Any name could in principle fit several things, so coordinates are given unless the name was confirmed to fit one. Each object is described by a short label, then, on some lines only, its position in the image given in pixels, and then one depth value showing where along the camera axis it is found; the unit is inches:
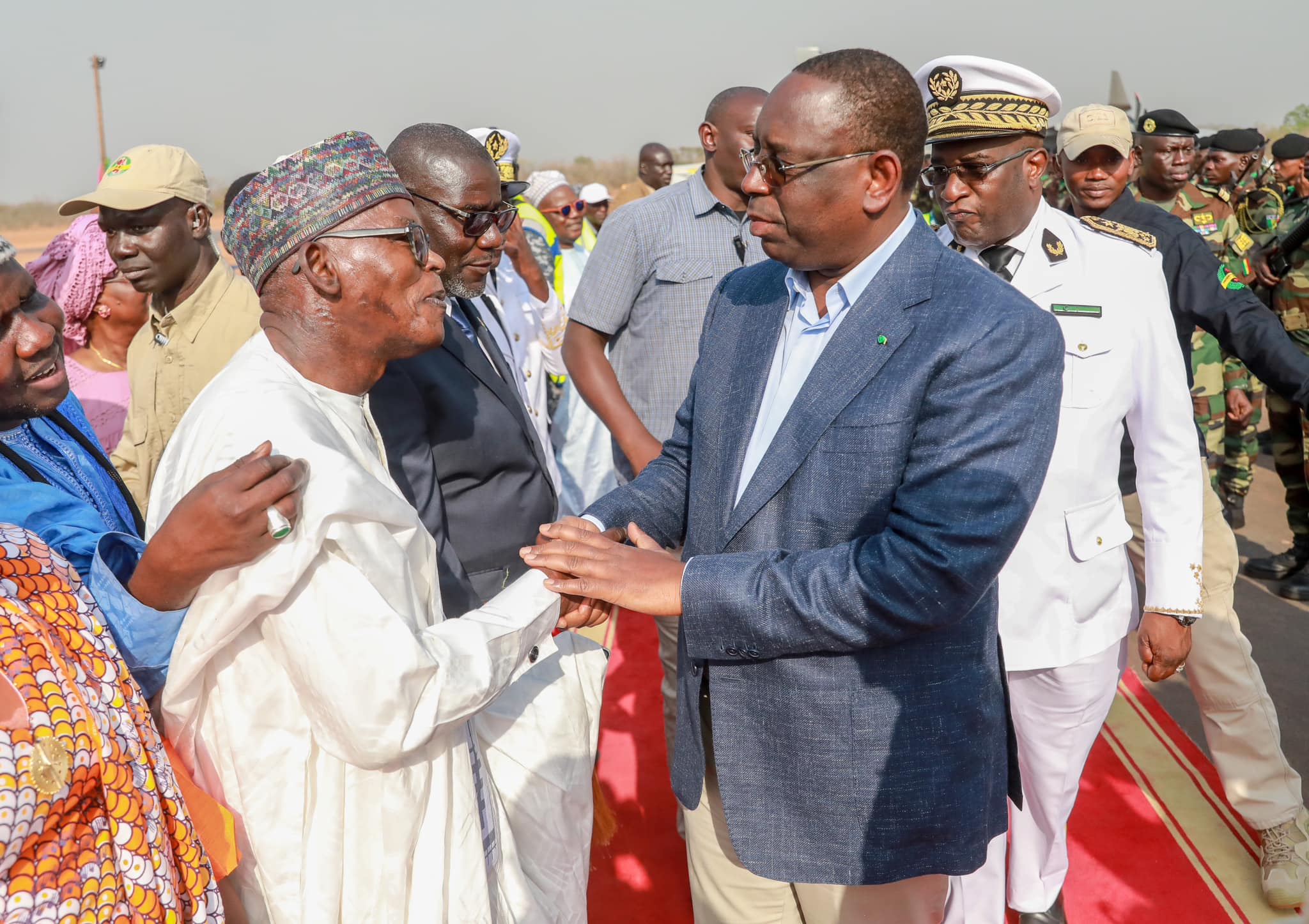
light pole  1230.9
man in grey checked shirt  151.0
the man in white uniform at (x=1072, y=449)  107.8
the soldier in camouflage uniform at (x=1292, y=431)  249.0
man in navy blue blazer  72.5
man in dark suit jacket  99.3
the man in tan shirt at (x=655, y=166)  532.0
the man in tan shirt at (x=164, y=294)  147.6
